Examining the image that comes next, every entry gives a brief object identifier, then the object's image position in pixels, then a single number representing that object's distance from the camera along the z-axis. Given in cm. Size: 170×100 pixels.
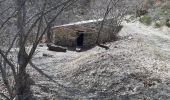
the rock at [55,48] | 1368
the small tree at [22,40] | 713
